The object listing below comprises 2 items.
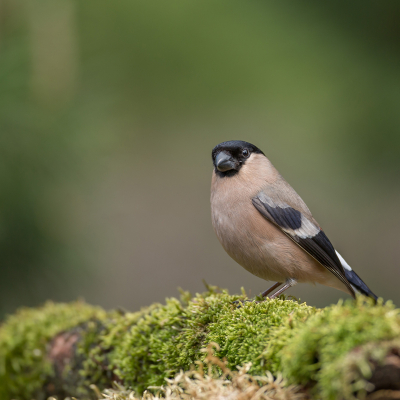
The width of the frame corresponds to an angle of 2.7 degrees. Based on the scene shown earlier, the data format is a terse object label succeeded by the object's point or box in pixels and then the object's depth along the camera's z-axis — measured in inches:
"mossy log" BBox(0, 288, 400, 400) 159.8
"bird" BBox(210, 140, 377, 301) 190.1
